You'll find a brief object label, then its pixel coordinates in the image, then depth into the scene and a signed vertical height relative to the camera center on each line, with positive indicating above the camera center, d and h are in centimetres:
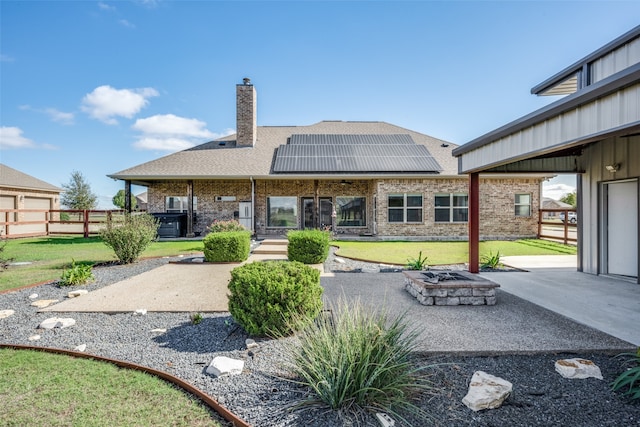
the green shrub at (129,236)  882 -68
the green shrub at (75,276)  658 -138
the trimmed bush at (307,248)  914 -106
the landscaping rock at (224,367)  298 -148
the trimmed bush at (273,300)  373 -107
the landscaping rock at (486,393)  247 -147
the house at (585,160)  418 +98
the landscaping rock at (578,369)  292 -148
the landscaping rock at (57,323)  433 -154
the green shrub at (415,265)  762 -135
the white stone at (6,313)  481 -157
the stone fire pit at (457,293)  512 -133
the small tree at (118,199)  3253 +132
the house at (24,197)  1839 +97
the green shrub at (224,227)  1220 -60
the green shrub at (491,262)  830 -136
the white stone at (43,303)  529 -155
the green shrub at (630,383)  256 -145
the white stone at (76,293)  586 -153
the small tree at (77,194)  3109 +179
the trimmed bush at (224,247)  944 -107
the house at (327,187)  1588 +131
